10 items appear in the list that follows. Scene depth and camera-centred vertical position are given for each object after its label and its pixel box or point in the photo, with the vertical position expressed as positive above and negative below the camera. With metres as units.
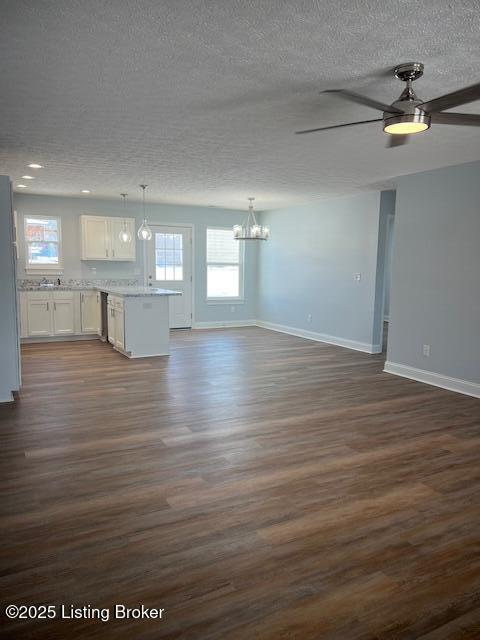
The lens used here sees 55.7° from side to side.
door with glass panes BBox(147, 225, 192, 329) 8.91 -0.13
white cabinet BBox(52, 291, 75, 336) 7.61 -0.94
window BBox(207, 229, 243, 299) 9.48 -0.10
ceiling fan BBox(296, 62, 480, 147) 2.23 +0.79
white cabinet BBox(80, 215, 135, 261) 7.91 +0.34
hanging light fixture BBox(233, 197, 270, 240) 7.82 +0.49
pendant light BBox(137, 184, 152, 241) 6.54 +0.38
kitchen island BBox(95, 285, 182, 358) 6.49 -0.91
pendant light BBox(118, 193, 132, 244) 7.47 +0.55
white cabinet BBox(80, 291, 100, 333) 7.83 -0.89
